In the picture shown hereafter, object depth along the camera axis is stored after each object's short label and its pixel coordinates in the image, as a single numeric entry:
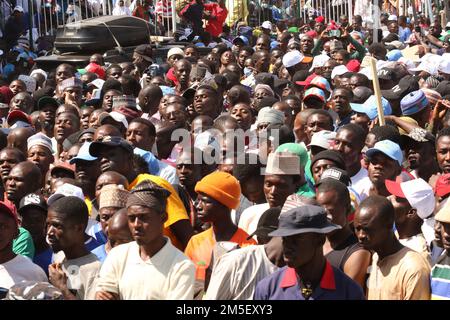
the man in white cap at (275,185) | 12.00
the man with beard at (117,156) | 13.74
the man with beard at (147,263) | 9.58
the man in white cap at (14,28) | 30.92
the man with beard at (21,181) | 14.07
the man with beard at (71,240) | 10.85
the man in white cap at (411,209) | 11.45
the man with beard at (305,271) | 8.91
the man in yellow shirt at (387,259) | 9.83
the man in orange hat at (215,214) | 11.06
